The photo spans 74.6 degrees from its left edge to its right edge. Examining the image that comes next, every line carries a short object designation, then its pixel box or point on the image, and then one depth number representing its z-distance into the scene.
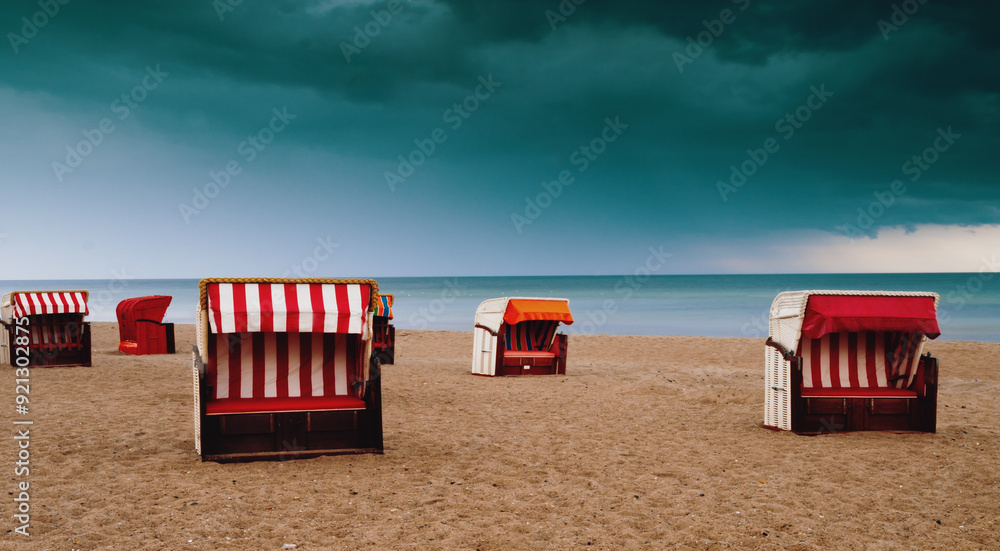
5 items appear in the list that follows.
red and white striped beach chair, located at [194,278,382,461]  5.81
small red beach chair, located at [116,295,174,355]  16.19
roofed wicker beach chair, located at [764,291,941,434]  7.17
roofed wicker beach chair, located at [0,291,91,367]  12.58
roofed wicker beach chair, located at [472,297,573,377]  12.68
